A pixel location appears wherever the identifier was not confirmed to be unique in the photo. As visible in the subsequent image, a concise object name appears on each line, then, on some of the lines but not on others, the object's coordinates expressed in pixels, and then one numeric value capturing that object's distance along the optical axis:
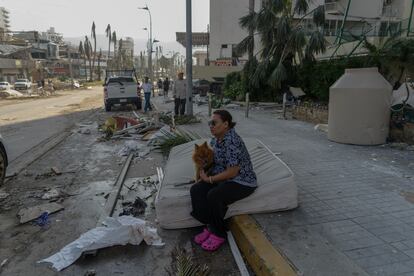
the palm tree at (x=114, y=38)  90.12
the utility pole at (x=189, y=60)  13.32
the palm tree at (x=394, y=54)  9.30
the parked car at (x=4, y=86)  40.69
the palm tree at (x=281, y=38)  16.95
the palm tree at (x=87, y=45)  85.88
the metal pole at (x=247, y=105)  14.59
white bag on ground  3.67
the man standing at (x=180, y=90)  14.11
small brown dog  3.99
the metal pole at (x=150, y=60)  38.27
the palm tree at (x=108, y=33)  88.38
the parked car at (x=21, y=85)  50.94
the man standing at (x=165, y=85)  28.83
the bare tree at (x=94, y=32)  83.69
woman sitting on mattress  3.75
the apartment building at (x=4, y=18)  154.43
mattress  4.14
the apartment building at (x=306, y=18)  19.93
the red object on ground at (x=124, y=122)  11.92
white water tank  7.81
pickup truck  19.08
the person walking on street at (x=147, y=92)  18.67
